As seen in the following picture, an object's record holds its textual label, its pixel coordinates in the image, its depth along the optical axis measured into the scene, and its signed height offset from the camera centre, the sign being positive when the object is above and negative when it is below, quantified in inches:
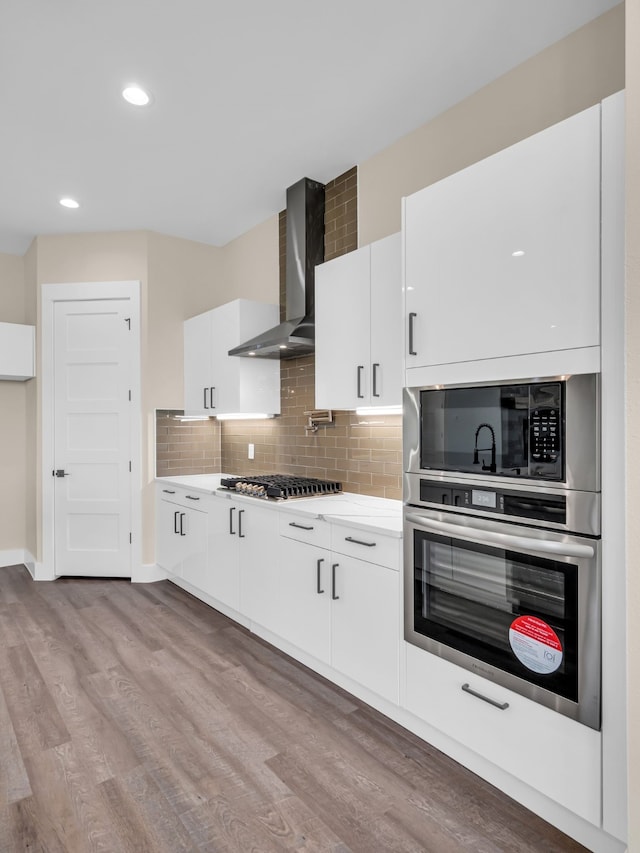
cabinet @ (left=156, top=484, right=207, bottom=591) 150.3 -33.9
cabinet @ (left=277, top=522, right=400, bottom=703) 89.7 -35.6
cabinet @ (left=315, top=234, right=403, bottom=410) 105.0 +20.6
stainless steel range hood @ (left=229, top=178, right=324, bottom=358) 139.3 +46.6
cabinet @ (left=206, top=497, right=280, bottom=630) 119.9 -33.7
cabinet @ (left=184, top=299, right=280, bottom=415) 153.9 +17.2
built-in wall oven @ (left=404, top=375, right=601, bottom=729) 62.7 -15.3
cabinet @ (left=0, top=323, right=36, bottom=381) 178.7 +25.5
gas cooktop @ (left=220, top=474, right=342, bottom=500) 122.7 -15.9
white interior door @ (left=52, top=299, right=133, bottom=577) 178.7 -4.0
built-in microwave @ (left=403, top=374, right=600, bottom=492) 63.0 -1.2
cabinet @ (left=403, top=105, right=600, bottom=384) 63.1 +23.4
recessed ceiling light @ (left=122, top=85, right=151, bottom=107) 103.0 +65.9
